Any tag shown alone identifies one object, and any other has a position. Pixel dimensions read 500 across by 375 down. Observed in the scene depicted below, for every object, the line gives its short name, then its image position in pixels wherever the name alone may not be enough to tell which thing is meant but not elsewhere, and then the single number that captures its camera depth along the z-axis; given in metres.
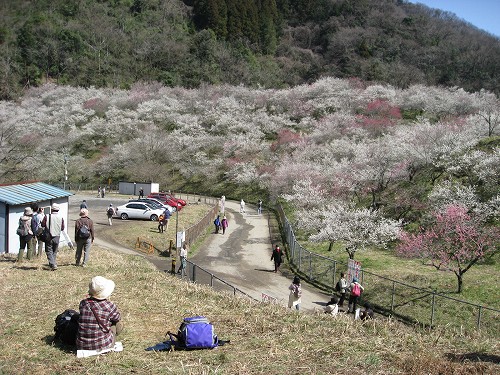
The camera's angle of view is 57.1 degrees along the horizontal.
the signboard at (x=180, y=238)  21.66
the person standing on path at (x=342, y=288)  16.73
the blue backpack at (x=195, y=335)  6.69
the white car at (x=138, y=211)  32.00
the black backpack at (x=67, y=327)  6.70
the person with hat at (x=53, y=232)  11.46
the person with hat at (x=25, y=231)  12.29
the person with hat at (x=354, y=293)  15.57
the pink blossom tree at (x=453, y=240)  20.20
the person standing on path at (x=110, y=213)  29.16
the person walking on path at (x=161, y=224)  27.91
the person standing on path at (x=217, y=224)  31.39
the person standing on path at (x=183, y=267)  17.87
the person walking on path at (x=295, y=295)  13.75
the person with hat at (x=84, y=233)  11.59
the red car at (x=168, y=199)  36.84
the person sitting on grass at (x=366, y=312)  12.20
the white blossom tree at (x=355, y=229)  23.95
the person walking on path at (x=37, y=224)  12.28
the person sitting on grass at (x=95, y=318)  6.33
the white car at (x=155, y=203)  32.72
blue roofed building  14.79
